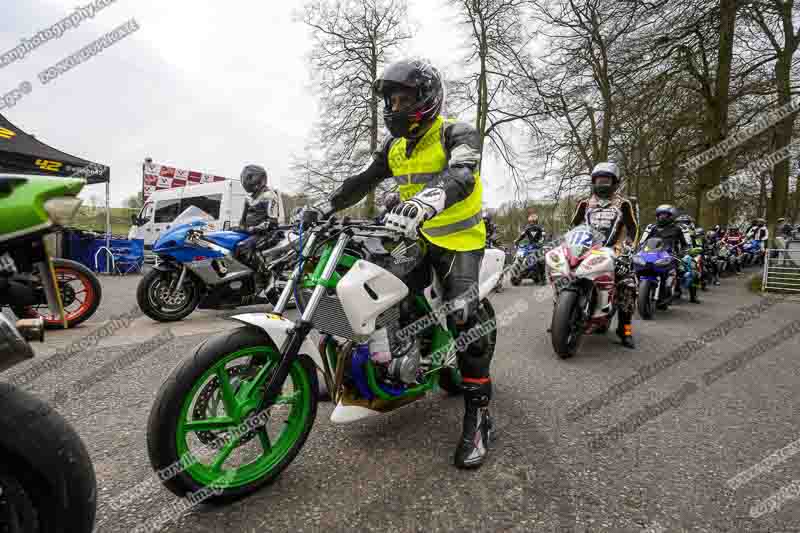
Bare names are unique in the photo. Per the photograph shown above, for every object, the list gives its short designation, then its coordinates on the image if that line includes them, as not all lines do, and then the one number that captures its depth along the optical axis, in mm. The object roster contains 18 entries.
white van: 13938
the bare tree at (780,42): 9203
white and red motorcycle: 4043
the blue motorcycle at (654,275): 6371
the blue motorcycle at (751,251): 17516
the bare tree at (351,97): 16422
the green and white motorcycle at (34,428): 1027
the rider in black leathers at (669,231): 7434
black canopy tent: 8141
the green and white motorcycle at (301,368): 1580
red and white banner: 15562
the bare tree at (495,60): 15453
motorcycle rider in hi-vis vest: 2170
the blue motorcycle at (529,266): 10922
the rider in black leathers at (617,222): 4711
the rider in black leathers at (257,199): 6588
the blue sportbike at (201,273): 5230
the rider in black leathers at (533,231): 11719
